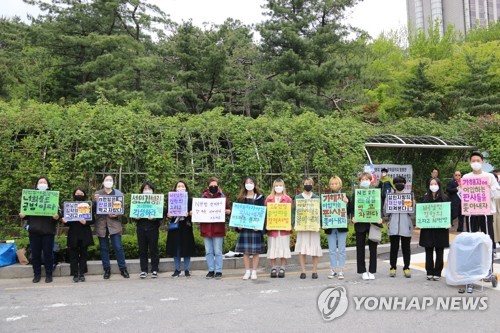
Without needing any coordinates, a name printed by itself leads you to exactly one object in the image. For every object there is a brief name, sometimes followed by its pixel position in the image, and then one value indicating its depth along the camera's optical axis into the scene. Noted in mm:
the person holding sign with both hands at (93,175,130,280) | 8906
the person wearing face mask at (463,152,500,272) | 7859
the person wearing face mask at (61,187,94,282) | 8773
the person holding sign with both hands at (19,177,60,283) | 8633
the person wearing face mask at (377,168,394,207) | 11781
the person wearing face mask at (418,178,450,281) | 8195
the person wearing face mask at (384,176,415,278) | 8398
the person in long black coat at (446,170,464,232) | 11964
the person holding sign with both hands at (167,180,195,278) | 9086
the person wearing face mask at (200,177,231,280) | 8984
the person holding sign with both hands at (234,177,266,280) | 8836
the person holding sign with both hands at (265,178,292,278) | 8867
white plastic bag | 7285
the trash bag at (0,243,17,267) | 9148
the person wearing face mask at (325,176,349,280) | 8711
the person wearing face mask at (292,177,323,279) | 8820
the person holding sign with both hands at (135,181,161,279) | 9023
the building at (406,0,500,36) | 104062
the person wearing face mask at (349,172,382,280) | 8586
